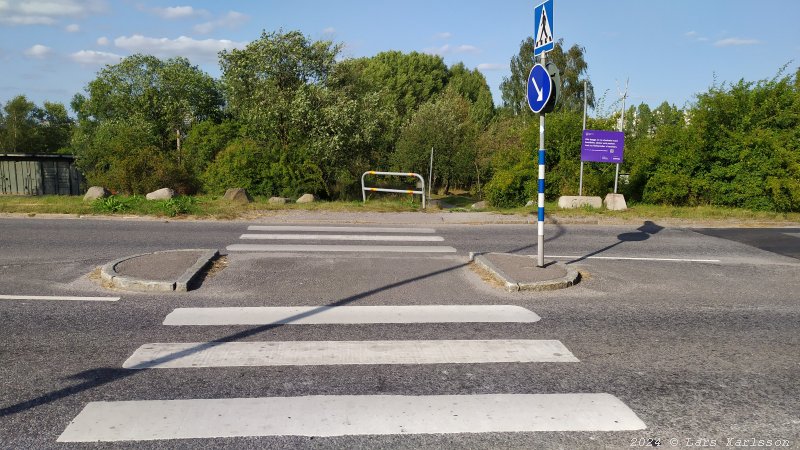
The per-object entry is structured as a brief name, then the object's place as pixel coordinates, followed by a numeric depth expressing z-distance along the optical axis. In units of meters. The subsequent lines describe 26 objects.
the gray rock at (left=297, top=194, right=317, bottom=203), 18.72
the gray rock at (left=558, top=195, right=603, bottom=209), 17.12
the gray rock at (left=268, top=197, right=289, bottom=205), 17.42
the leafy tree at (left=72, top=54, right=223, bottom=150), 35.19
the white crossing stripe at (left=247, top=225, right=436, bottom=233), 12.99
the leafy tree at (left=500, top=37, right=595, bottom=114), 47.44
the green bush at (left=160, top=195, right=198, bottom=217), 14.55
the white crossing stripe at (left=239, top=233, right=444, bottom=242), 11.80
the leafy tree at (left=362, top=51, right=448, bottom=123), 54.78
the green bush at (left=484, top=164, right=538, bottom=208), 18.94
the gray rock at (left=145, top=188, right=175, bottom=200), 17.05
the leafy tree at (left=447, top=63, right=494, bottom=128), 51.09
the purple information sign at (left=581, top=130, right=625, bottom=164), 16.55
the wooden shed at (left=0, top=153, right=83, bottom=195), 40.09
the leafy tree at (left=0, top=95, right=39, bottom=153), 60.31
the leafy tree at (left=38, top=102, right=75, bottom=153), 66.50
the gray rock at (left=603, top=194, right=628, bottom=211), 16.86
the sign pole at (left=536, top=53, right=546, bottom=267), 8.01
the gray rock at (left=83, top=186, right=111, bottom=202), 16.83
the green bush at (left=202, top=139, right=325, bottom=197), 20.20
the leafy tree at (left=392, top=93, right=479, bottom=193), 35.32
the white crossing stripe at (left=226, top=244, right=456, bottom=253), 10.33
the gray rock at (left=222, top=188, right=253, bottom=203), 17.05
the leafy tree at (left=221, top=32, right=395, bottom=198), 24.86
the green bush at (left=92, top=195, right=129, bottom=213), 14.66
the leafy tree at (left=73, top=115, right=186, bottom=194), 20.05
